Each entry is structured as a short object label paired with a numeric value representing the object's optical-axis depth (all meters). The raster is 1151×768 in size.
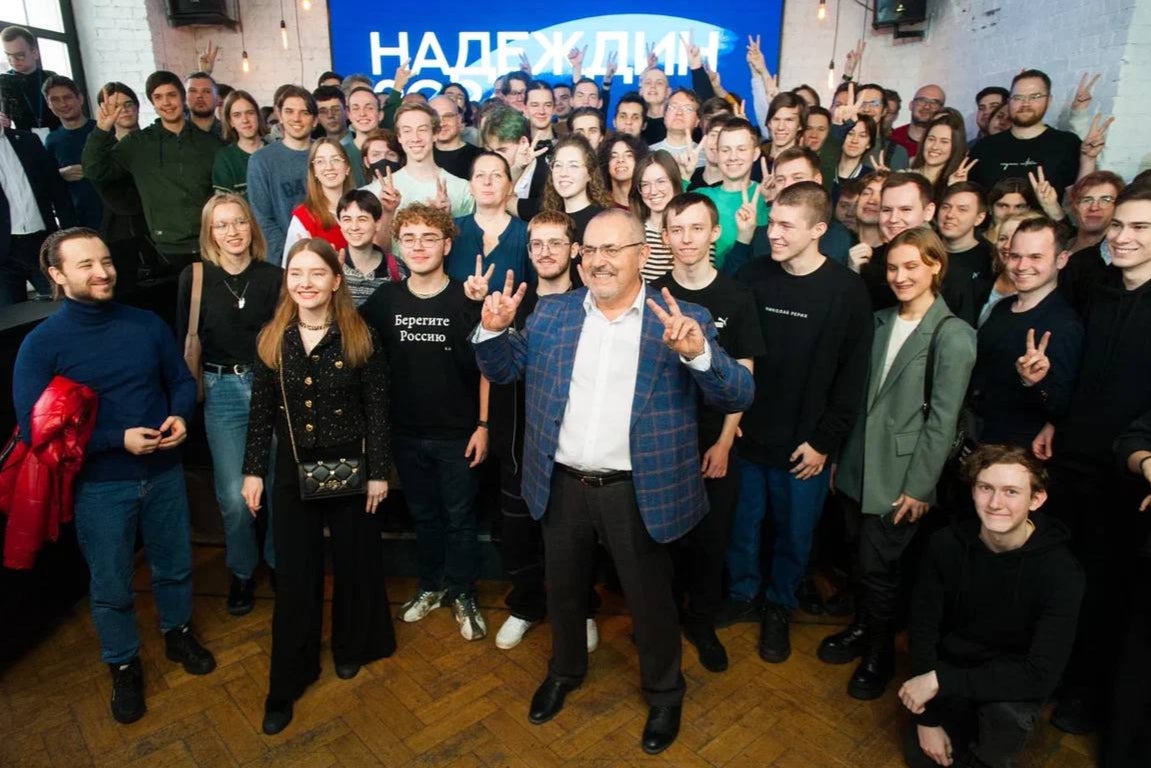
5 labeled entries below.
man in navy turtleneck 2.37
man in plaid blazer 2.12
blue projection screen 7.49
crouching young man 2.15
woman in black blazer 2.43
